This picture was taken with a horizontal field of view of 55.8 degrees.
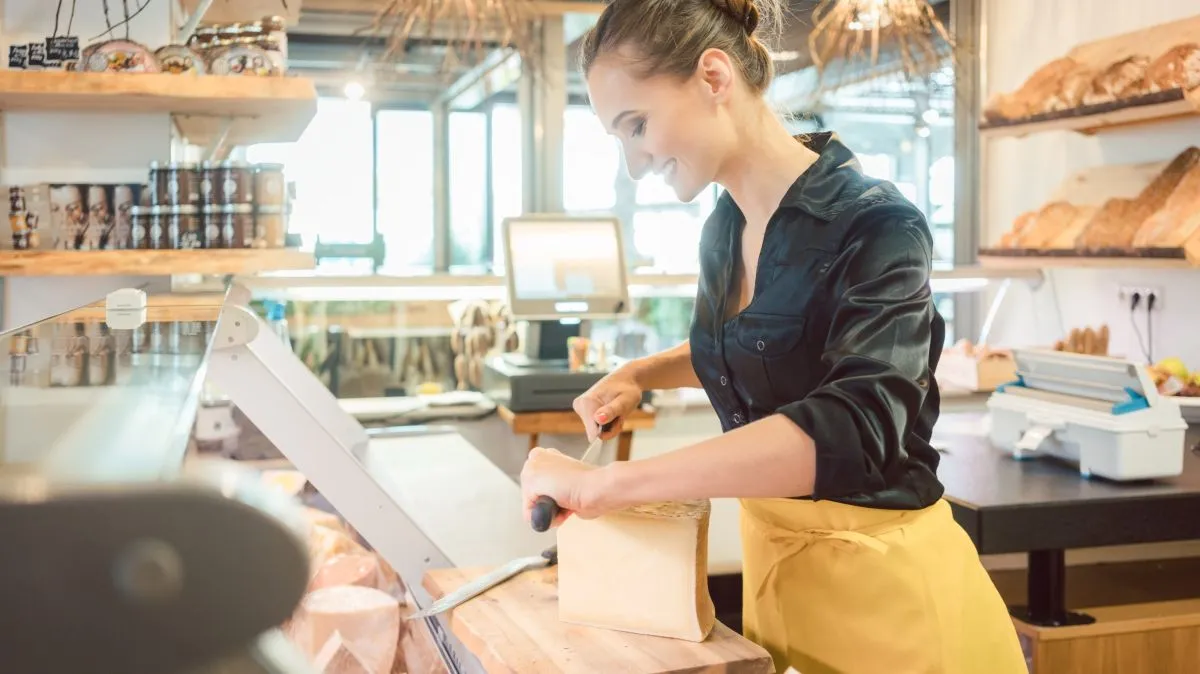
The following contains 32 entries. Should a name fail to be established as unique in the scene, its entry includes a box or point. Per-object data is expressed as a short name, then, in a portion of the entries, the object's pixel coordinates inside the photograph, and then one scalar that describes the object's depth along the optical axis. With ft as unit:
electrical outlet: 13.47
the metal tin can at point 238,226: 8.93
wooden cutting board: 3.88
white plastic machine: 8.35
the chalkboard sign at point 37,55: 8.86
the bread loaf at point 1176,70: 11.29
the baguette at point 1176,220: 11.39
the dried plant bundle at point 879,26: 13.66
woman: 4.10
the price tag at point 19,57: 8.89
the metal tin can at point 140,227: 8.87
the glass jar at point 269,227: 9.11
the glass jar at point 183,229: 8.81
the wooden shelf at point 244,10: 11.51
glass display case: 1.09
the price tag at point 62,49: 8.86
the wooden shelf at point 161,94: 8.43
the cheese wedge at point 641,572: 4.10
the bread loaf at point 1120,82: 12.20
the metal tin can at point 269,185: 9.12
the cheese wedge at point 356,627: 5.70
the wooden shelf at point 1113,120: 11.50
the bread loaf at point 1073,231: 13.36
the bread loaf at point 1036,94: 13.47
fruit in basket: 11.39
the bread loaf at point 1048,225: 13.84
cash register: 12.37
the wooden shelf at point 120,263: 8.59
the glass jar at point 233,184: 8.91
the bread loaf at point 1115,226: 12.57
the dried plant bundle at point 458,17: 12.48
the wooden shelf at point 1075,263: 11.71
